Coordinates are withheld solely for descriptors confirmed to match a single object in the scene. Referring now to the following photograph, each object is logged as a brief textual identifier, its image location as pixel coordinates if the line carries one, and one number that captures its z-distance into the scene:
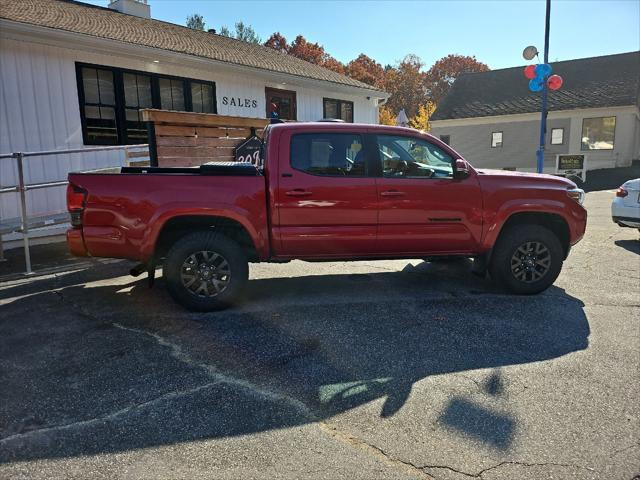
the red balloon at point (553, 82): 15.92
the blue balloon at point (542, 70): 15.09
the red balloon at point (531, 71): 15.96
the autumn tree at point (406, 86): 60.62
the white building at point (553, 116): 26.81
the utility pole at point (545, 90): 15.38
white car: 8.66
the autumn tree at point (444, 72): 65.44
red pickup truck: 4.68
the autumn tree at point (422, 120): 45.59
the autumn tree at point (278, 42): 56.12
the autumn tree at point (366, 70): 52.53
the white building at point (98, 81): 8.45
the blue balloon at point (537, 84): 15.64
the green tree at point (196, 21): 52.38
